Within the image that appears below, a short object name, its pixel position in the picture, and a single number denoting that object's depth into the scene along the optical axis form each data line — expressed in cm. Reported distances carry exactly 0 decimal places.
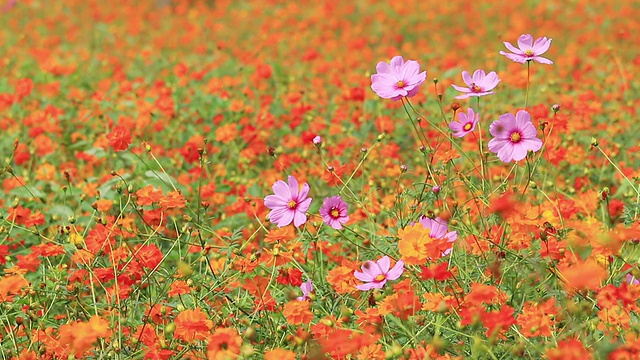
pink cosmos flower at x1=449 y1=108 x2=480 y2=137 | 266
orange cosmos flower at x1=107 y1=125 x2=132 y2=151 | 272
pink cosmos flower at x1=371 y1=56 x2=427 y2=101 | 263
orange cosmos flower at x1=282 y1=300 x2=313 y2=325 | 254
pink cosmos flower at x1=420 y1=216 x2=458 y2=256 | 261
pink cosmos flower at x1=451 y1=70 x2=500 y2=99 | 266
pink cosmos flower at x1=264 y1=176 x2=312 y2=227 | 262
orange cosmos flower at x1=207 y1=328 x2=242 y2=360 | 242
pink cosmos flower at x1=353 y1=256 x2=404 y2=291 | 255
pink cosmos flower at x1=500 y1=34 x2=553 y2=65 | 264
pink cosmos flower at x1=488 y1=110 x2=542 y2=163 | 260
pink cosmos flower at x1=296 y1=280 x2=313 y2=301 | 264
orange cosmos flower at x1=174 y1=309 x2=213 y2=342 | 251
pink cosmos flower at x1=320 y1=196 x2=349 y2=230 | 262
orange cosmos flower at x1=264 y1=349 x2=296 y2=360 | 244
